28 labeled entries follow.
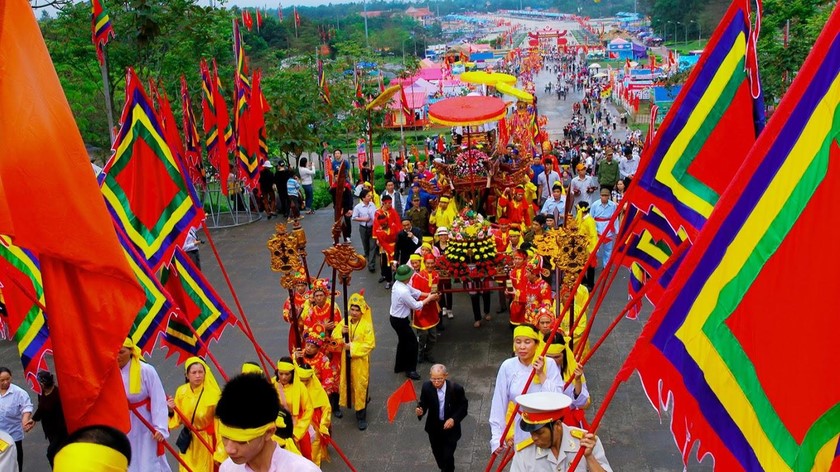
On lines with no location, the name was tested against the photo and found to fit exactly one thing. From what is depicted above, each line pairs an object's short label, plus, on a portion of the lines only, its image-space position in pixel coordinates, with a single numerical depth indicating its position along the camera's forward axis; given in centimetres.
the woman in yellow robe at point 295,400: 725
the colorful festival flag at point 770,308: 386
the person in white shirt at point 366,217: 1484
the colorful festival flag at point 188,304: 781
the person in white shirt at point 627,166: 1723
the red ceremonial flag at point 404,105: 2341
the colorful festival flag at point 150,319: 711
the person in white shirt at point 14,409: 746
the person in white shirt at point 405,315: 1005
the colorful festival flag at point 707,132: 571
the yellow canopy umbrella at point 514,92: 2186
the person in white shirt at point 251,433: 364
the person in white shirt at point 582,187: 1603
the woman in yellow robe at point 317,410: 760
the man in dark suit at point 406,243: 1335
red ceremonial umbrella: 1636
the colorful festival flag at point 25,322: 678
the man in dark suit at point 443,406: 729
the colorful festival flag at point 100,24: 1440
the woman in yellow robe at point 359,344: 900
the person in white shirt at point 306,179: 2061
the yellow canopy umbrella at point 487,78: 2341
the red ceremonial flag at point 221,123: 1858
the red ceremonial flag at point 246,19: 3653
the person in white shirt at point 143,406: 649
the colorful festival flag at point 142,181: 739
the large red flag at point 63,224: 429
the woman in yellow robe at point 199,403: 704
